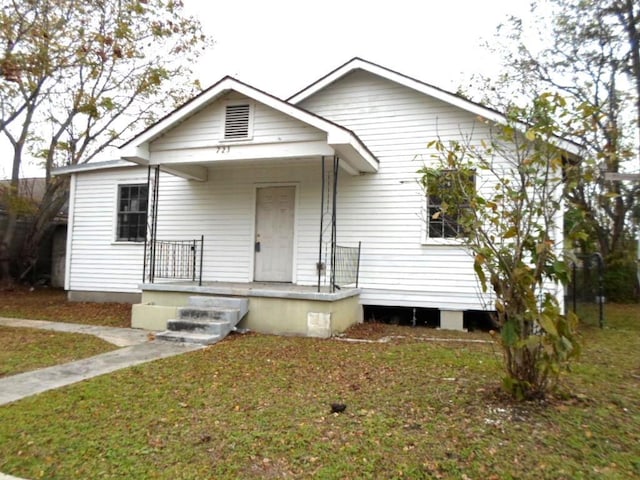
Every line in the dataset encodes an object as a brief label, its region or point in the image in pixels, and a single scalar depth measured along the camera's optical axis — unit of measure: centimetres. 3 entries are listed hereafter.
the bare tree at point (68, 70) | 1145
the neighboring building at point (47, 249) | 1525
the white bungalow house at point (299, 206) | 789
